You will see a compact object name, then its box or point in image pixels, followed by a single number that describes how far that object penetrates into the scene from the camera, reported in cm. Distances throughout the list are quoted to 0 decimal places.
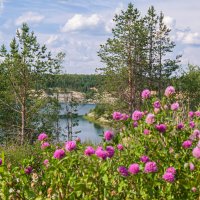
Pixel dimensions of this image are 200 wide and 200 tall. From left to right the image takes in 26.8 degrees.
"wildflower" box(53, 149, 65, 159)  391
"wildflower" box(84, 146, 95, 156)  392
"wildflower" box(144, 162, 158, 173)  380
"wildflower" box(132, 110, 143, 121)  469
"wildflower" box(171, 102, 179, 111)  486
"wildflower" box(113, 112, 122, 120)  483
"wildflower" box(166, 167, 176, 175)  377
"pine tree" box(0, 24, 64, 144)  2116
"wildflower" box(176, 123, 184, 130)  454
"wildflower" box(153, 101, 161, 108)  491
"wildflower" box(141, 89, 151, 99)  520
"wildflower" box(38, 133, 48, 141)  470
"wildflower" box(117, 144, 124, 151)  465
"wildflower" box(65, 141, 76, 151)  402
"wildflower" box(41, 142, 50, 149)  443
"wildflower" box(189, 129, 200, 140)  455
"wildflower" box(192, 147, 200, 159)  369
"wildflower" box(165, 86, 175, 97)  501
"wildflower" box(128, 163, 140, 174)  382
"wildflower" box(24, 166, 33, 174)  434
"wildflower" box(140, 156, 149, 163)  411
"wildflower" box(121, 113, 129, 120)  484
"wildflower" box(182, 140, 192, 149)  420
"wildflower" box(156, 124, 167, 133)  430
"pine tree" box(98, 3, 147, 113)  3181
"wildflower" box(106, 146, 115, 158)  399
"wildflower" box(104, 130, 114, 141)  443
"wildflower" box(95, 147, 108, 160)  383
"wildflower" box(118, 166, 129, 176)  399
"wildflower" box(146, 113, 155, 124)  443
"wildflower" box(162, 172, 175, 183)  370
